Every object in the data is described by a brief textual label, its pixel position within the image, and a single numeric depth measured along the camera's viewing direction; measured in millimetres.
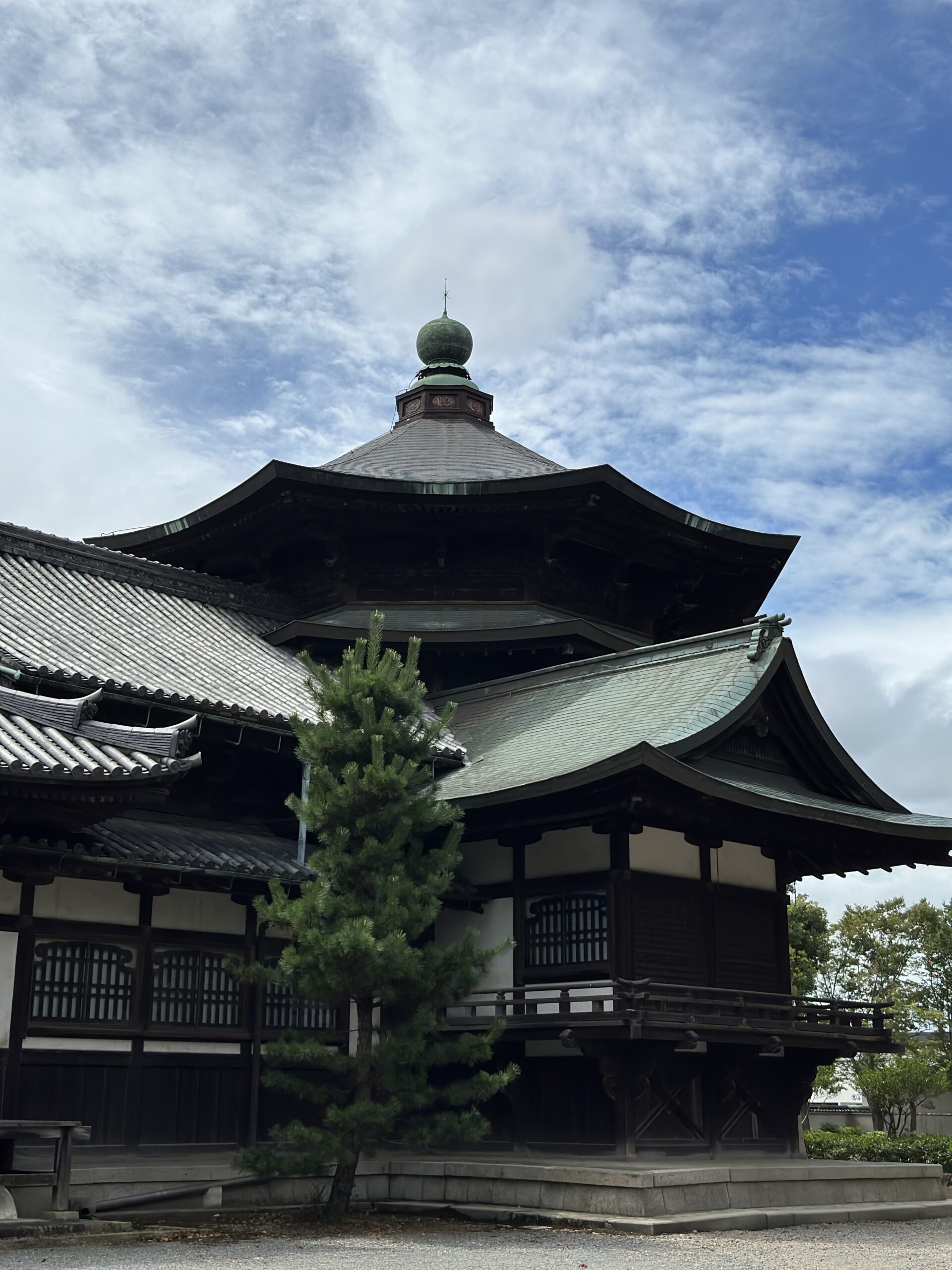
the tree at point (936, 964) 49469
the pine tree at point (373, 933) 15047
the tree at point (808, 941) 45812
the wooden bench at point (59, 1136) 13711
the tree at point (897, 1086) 38188
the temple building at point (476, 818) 16703
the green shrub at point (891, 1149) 26688
